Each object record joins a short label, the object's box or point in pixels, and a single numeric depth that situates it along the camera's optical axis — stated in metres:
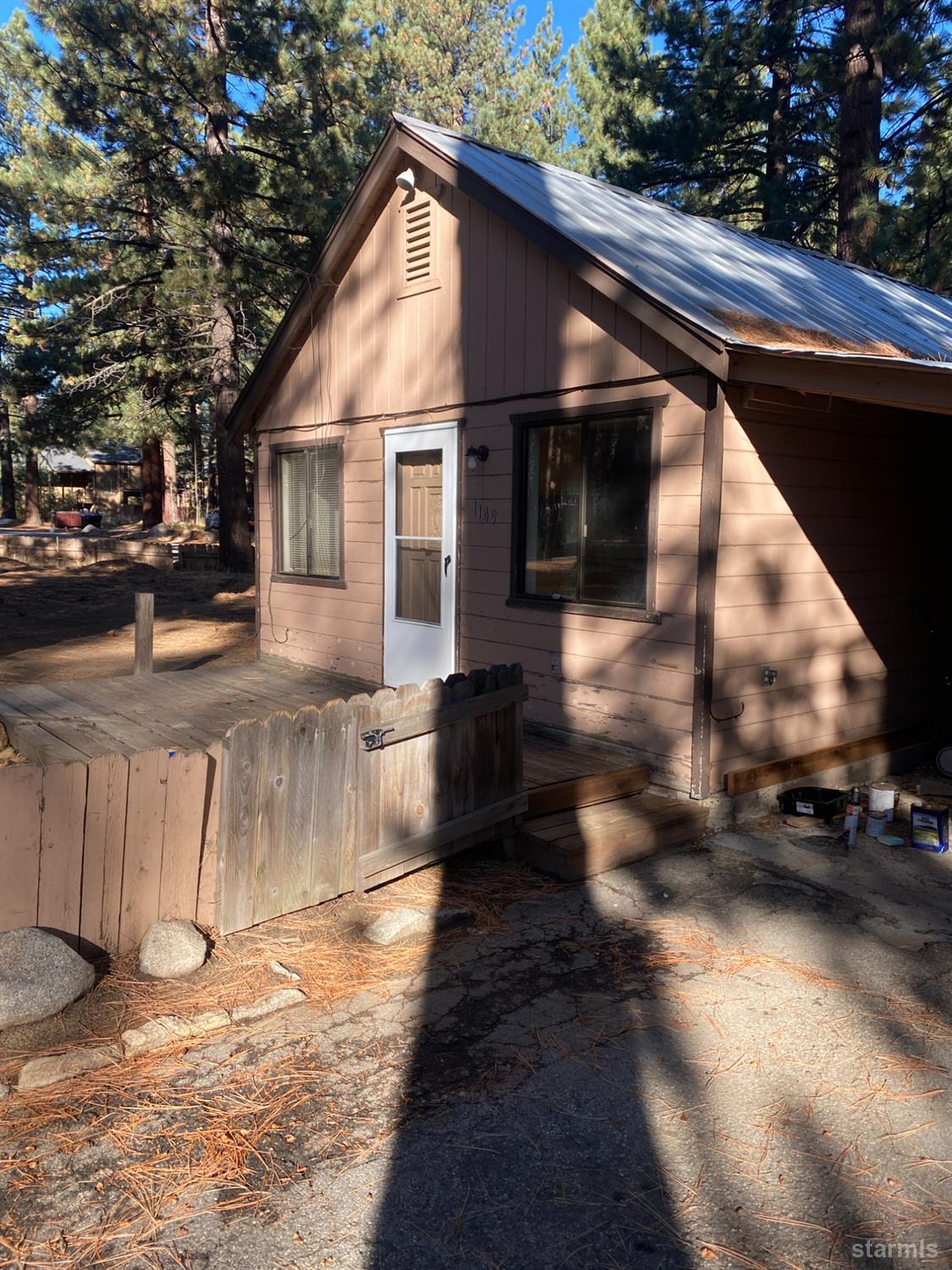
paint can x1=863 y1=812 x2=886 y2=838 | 6.05
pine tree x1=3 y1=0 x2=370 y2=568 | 16.16
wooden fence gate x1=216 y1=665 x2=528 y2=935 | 4.12
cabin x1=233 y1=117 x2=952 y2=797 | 5.73
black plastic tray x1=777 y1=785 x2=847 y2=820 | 6.14
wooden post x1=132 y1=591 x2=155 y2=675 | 9.02
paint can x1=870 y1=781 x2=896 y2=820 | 6.15
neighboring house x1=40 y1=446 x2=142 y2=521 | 51.97
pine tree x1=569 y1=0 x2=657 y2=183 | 17.66
